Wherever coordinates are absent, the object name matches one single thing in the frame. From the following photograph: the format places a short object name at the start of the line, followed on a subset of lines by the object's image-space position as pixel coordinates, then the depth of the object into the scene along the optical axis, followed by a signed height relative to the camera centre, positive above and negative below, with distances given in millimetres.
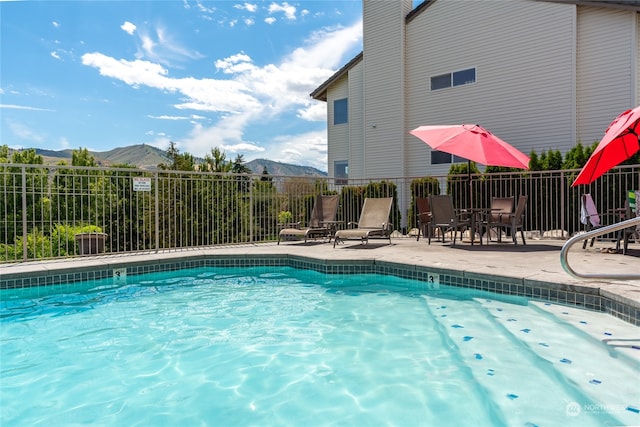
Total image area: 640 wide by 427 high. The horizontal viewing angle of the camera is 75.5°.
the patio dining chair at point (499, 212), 7600 -101
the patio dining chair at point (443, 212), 7770 -81
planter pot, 7074 -497
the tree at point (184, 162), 31041 +4005
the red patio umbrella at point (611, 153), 4340 +647
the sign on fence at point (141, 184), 7138 +502
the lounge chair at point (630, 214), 6090 -137
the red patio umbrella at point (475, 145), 6633 +1043
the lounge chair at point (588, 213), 6652 -121
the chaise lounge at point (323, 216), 8805 -140
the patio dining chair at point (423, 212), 9125 -87
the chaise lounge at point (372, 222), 7812 -269
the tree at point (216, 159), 34906 +4471
